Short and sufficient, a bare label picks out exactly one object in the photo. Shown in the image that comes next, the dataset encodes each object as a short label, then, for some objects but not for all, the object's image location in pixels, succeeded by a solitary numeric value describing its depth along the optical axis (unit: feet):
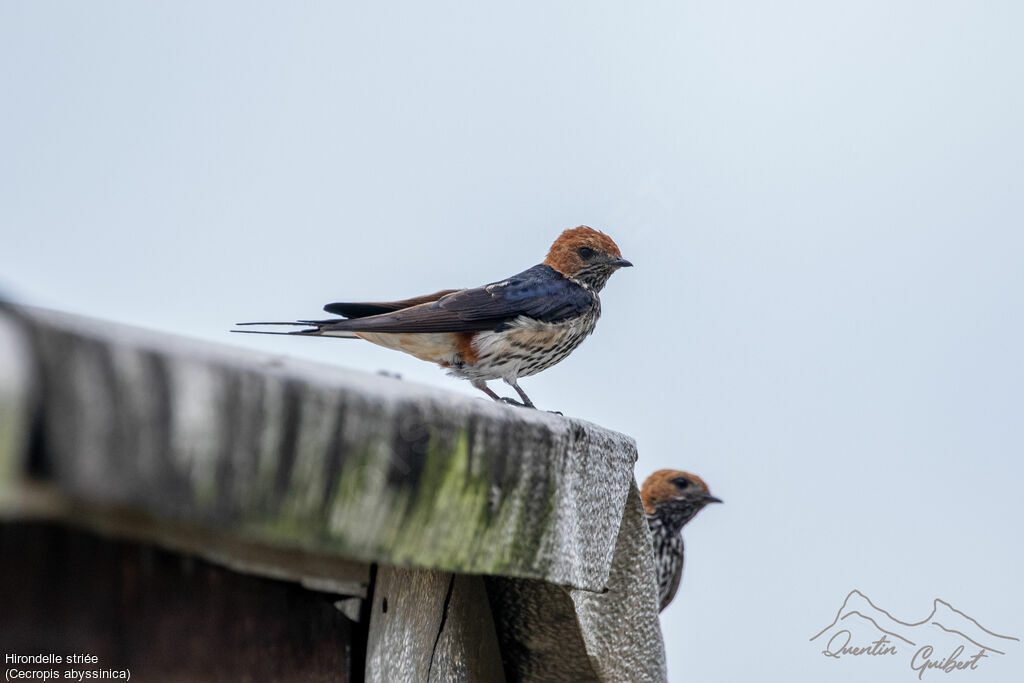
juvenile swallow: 22.19
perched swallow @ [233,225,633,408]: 21.80
